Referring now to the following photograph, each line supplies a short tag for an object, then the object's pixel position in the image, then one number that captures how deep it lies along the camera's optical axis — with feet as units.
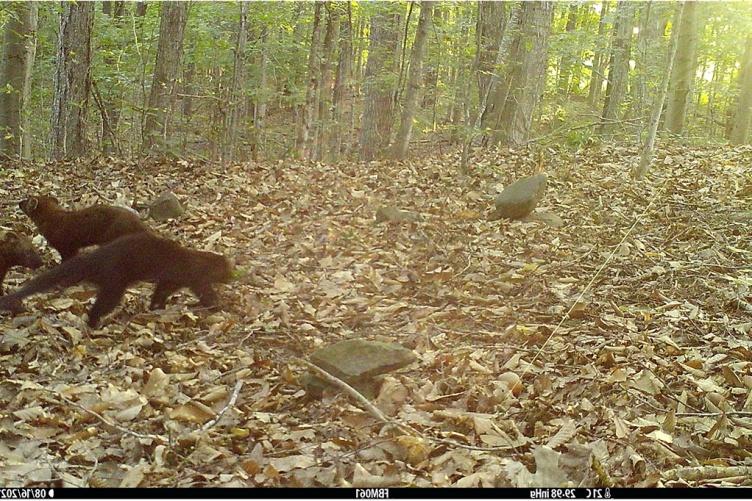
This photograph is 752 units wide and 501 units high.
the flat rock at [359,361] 12.99
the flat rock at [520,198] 24.67
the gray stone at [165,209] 25.09
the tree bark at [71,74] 32.91
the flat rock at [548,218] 24.31
